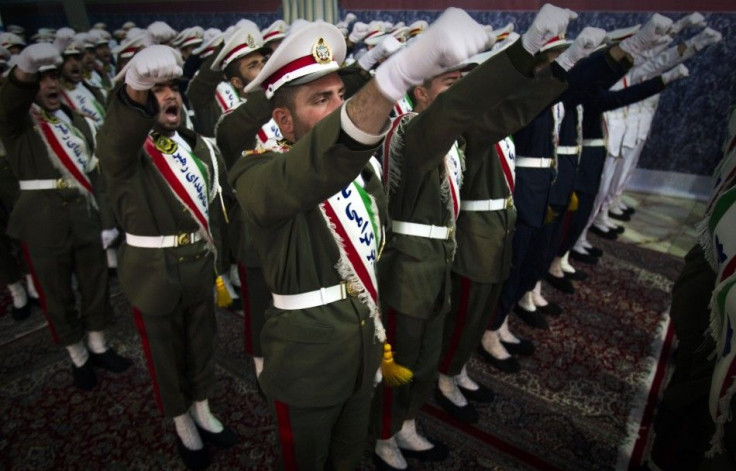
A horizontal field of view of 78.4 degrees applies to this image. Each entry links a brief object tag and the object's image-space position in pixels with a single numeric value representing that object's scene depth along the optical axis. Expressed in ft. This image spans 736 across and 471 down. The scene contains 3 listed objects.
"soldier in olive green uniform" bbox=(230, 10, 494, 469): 4.22
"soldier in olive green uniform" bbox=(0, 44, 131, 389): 7.96
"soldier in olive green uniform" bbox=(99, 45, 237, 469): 5.55
